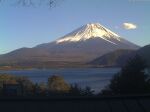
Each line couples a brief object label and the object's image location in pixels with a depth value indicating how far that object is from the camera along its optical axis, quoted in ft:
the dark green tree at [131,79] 46.75
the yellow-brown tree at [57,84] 64.16
